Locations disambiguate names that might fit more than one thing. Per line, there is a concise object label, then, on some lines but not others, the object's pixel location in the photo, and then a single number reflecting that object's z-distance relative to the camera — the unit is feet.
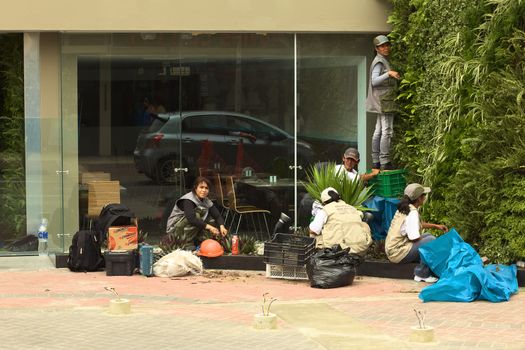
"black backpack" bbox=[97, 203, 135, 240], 48.75
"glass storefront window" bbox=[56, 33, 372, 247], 54.49
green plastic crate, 51.75
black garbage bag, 43.73
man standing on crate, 53.36
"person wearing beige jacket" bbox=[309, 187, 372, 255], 45.57
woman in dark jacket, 49.73
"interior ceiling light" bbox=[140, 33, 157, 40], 54.49
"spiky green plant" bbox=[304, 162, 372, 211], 49.39
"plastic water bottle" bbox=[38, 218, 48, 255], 52.70
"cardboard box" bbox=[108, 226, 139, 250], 47.98
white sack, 46.52
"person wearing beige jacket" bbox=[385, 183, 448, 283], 45.50
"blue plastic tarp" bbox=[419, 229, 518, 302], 39.83
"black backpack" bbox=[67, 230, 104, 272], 47.80
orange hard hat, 48.55
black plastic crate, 45.37
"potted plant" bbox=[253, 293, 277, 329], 35.55
